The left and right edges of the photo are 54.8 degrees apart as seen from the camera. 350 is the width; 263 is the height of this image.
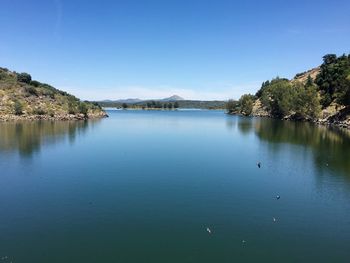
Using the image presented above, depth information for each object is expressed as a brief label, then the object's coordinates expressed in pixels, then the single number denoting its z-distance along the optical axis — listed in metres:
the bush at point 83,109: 178.25
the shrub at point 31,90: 163.54
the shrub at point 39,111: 155.16
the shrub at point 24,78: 176.88
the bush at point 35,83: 180.00
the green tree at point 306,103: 144.62
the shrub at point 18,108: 147.12
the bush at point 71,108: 170.45
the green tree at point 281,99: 168.38
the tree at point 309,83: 168.43
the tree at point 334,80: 122.75
